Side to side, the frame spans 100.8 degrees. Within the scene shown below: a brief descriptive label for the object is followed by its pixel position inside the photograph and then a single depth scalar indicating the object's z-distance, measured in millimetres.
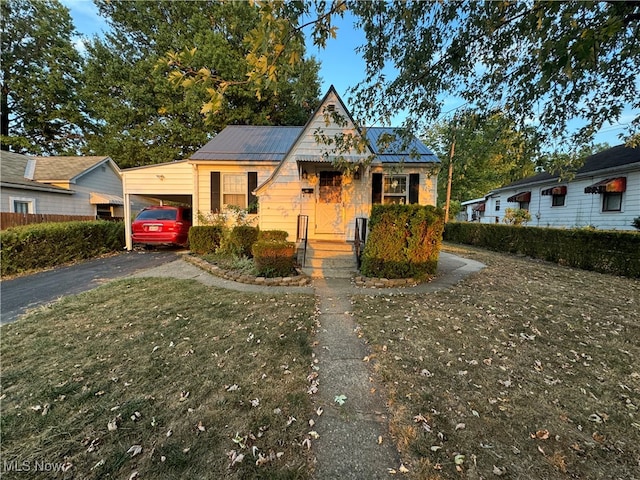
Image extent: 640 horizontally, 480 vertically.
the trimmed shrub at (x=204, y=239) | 9773
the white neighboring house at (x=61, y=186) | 12836
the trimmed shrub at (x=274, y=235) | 7496
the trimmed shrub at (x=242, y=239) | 8938
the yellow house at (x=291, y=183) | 9117
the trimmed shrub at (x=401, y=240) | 6254
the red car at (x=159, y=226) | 10828
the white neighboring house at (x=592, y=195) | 11453
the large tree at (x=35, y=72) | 20859
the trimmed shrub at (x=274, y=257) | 6574
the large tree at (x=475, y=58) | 2550
